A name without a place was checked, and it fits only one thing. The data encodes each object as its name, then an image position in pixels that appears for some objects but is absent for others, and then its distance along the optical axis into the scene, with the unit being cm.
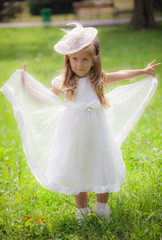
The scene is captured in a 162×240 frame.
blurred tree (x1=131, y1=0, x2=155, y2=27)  1340
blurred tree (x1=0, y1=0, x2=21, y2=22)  2448
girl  239
